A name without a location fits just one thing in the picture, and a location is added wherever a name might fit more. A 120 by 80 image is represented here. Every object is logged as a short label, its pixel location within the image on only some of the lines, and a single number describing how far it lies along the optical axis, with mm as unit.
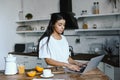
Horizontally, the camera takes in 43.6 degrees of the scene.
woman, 1854
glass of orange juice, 1657
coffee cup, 1502
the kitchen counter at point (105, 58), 2426
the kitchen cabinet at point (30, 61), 3327
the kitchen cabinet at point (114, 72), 2383
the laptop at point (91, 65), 1570
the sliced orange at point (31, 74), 1543
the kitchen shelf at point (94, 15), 2968
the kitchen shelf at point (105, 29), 2906
